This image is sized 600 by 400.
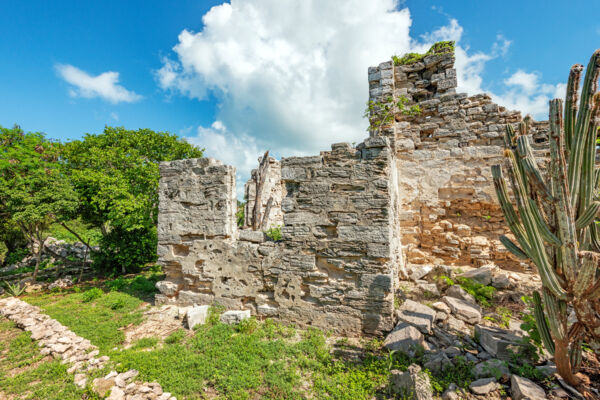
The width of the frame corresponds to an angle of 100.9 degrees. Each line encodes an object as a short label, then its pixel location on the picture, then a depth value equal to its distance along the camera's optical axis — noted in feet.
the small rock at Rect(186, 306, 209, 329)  14.17
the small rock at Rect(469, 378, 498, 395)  8.45
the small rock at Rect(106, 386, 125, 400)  9.09
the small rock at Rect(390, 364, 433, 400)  8.14
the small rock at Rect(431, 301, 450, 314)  13.24
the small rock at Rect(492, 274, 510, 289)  15.08
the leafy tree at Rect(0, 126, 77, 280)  22.97
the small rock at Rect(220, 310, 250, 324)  14.15
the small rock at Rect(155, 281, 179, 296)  17.03
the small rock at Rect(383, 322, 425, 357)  10.83
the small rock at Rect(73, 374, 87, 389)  9.88
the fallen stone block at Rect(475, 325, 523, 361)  10.01
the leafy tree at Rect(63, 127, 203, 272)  26.25
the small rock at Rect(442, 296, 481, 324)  12.71
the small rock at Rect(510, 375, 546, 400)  7.73
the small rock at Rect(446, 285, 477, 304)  14.10
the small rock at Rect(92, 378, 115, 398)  9.38
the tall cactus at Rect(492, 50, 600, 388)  7.68
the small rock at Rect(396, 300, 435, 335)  11.80
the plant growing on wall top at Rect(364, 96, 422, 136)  20.68
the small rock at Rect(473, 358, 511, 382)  8.96
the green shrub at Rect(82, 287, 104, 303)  19.90
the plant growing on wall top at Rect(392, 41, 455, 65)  20.43
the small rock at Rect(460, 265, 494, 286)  15.48
